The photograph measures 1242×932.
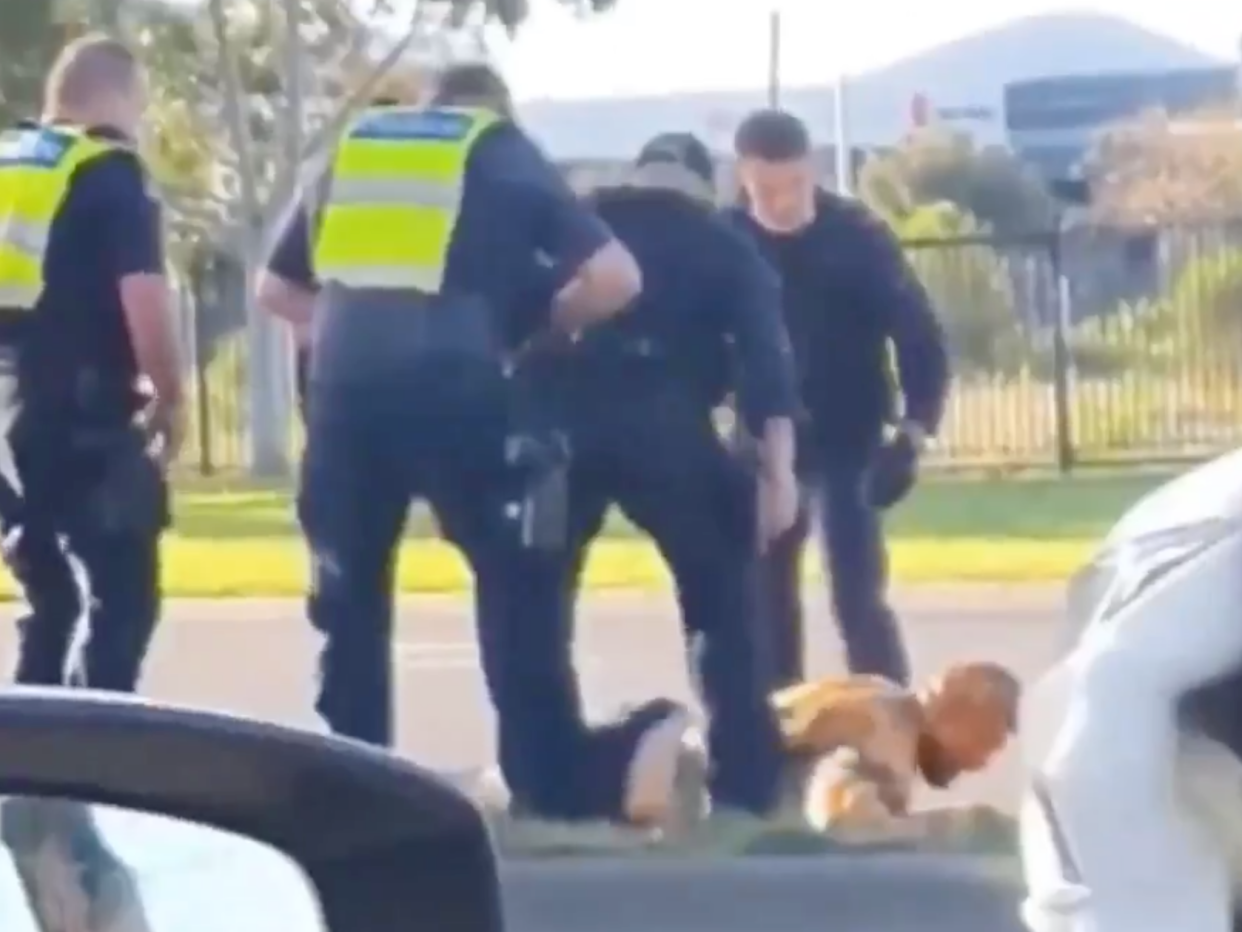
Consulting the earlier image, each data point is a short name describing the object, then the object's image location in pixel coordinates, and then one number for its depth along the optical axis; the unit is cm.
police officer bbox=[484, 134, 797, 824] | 1562
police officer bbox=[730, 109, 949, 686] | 1630
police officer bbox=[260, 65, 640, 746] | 1532
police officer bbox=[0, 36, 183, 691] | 1589
